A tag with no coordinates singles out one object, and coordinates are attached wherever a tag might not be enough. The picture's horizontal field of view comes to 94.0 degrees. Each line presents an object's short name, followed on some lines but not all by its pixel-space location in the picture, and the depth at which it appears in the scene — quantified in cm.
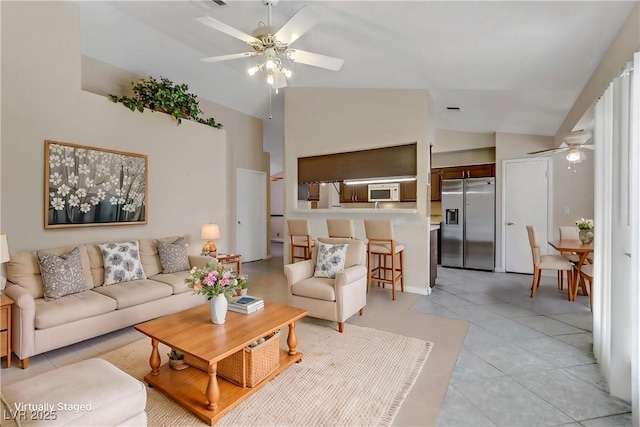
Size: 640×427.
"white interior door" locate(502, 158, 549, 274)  550
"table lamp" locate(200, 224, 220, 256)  444
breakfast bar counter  448
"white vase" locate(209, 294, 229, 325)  220
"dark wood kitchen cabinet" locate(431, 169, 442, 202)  659
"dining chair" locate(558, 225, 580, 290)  436
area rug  181
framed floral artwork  325
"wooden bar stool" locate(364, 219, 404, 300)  416
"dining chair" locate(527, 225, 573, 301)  403
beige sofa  241
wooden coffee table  180
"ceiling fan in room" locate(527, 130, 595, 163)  368
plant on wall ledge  418
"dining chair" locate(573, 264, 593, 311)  359
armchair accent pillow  337
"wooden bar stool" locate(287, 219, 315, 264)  505
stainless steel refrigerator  593
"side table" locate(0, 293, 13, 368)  239
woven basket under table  203
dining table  360
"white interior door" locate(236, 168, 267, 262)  671
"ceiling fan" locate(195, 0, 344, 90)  232
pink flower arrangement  215
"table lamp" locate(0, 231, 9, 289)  244
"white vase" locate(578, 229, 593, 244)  380
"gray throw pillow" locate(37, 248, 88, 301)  276
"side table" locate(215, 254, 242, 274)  456
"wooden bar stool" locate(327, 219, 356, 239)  451
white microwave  541
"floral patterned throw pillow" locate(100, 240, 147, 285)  329
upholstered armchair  300
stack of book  242
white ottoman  123
